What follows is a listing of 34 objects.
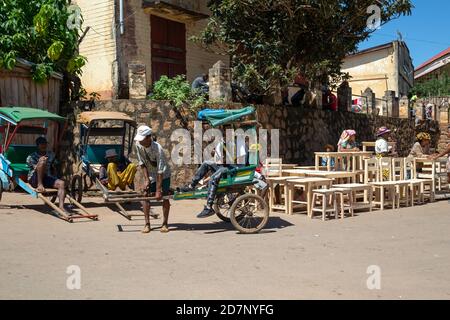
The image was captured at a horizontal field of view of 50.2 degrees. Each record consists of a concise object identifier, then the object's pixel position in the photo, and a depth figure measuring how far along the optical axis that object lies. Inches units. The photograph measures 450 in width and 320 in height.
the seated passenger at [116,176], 381.4
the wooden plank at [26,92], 481.7
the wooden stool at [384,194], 439.5
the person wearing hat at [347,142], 521.7
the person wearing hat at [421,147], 538.6
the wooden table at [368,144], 553.2
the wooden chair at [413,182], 468.3
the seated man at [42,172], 358.6
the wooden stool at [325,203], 380.2
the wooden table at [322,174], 415.8
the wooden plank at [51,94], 499.8
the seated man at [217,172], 322.3
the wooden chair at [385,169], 479.8
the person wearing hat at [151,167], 312.3
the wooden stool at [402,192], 450.6
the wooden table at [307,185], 391.5
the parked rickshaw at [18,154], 357.1
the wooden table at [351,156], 467.1
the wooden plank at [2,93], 464.3
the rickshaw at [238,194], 324.5
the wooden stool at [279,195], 408.5
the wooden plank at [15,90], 473.1
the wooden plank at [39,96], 490.6
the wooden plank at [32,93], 486.8
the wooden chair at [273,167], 447.2
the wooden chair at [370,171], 468.1
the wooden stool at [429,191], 481.8
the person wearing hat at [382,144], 503.5
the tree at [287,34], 556.4
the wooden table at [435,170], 501.7
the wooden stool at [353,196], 394.3
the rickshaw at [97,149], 371.4
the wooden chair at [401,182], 454.6
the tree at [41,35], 476.4
